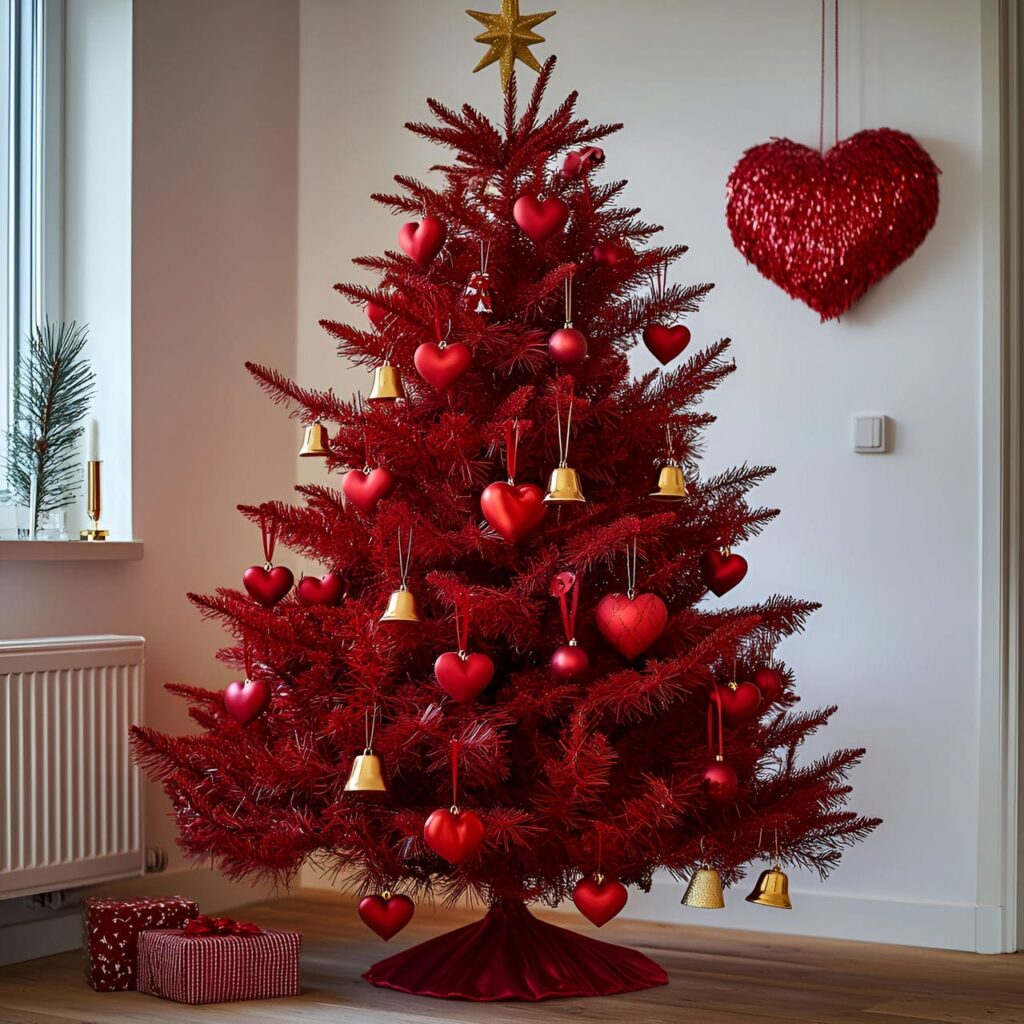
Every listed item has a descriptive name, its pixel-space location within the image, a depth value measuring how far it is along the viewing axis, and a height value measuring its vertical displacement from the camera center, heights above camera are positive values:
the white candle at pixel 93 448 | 3.09 +0.18
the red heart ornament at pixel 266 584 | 2.39 -0.10
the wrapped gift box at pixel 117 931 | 2.52 -0.74
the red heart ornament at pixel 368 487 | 2.25 +0.07
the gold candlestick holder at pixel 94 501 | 2.98 +0.06
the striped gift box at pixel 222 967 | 2.41 -0.77
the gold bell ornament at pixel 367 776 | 2.08 -0.37
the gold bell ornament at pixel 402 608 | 2.12 -0.12
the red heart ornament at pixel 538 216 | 2.29 +0.51
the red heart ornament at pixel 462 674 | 2.10 -0.22
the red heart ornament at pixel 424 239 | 2.31 +0.48
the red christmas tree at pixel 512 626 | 2.16 -0.16
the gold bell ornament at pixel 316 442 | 2.34 +0.14
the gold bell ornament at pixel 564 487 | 2.12 +0.06
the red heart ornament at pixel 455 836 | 2.05 -0.45
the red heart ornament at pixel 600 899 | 2.16 -0.57
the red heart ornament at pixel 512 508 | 2.13 +0.03
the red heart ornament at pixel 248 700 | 2.29 -0.28
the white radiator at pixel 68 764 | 2.63 -0.46
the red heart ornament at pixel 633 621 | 2.14 -0.14
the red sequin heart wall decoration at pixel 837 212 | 2.94 +0.68
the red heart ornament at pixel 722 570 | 2.35 -0.07
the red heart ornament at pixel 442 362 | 2.22 +0.26
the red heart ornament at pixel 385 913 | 2.26 -0.62
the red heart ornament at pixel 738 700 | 2.22 -0.27
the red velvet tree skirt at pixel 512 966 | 2.39 -0.77
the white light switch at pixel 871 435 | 3.01 +0.20
